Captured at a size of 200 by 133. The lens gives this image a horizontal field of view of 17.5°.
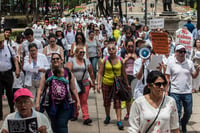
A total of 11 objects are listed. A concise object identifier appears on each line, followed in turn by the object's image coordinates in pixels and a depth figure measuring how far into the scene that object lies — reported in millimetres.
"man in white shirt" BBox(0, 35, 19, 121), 12808
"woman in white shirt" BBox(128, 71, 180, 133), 6875
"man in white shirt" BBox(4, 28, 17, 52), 13744
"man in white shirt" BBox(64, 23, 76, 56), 22396
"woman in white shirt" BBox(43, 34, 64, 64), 14940
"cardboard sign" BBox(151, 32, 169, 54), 11746
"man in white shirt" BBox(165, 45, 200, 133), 10409
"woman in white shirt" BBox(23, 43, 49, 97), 11855
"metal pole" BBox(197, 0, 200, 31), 26384
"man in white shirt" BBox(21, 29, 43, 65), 14530
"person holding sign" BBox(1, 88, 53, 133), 6475
